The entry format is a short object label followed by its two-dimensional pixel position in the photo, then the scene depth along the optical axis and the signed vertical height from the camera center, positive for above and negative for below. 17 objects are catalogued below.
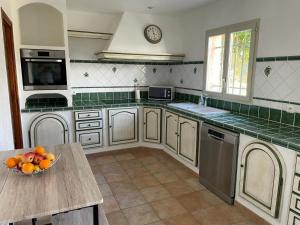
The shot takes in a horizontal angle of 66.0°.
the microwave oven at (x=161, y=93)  4.06 -0.27
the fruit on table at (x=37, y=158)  1.38 -0.49
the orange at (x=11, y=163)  1.33 -0.50
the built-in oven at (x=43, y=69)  3.14 +0.11
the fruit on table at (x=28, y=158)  1.36 -0.48
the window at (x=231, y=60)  2.76 +0.23
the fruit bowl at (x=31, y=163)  1.33 -0.50
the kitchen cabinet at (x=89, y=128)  3.50 -0.78
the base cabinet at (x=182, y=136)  3.00 -0.82
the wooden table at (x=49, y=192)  1.05 -0.59
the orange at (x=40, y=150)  1.47 -0.47
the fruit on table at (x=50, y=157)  1.43 -0.50
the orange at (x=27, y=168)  1.32 -0.52
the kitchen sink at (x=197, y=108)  3.06 -0.43
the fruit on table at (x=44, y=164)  1.37 -0.51
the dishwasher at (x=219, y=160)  2.36 -0.90
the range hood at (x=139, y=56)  3.50 +0.33
